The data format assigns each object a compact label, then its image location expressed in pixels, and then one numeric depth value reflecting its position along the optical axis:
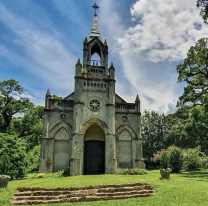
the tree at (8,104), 29.20
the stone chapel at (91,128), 19.94
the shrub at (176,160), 23.78
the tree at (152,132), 39.59
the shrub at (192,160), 24.34
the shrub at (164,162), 14.91
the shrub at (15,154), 18.65
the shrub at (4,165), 13.14
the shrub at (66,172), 18.84
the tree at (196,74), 20.16
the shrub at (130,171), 19.30
